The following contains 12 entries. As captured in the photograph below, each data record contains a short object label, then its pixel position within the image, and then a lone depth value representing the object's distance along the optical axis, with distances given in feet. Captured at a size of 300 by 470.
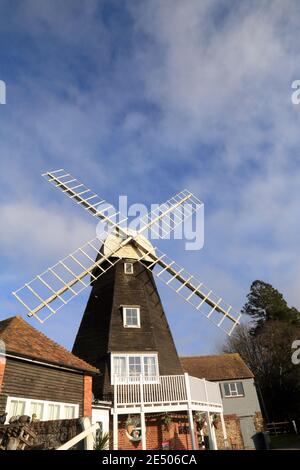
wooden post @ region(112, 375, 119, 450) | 44.69
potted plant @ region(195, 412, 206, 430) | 52.24
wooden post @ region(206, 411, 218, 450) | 51.07
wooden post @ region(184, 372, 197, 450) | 45.70
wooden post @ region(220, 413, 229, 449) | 53.26
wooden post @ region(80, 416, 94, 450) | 17.02
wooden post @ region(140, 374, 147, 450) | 44.27
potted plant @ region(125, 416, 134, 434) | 46.14
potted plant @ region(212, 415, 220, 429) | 54.95
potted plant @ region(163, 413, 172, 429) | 48.57
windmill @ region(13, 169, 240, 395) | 54.65
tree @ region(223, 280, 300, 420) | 118.83
